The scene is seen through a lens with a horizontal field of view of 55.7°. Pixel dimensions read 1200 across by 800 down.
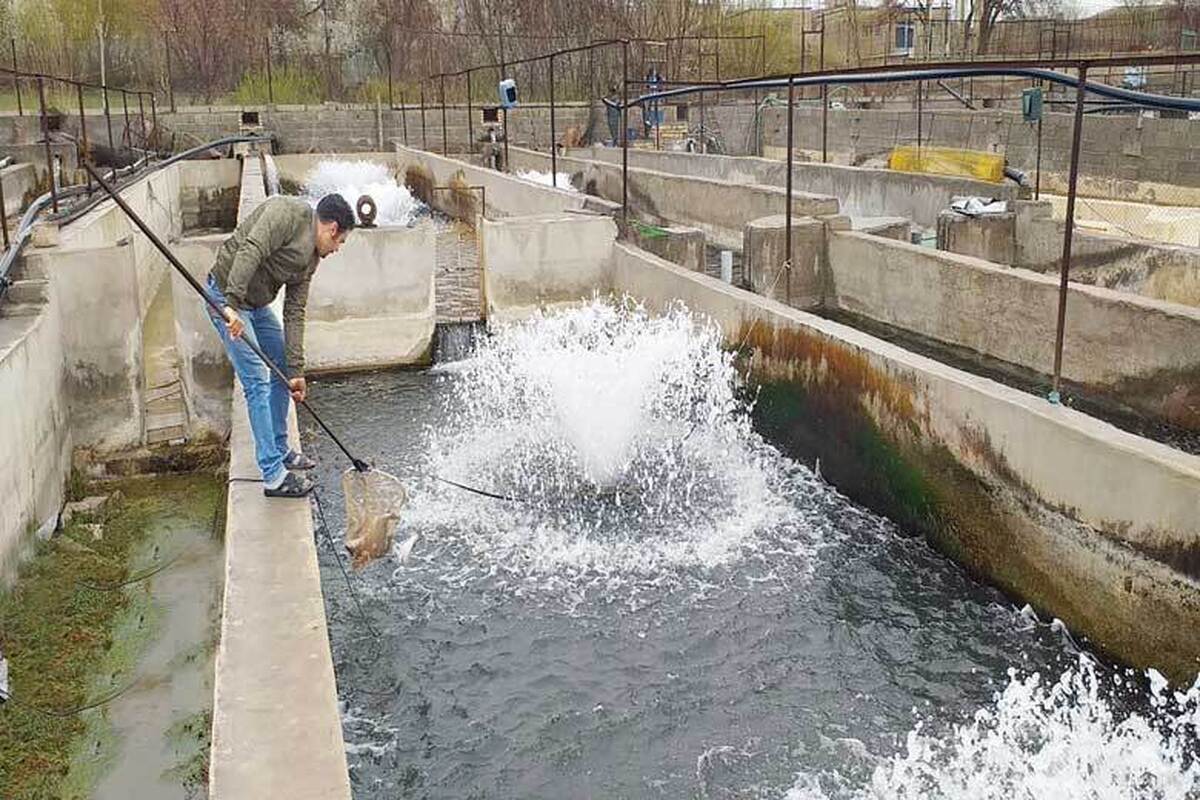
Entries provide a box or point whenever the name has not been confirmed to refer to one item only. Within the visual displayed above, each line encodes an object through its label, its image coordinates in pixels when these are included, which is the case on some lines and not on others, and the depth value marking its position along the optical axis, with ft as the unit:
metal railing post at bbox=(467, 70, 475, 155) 83.10
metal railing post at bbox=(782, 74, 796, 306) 34.99
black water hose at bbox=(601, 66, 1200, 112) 23.52
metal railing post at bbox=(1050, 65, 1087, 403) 22.68
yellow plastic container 53.72
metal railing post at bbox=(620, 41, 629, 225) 44.14
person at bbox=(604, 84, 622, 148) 98.64
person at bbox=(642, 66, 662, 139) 90.55
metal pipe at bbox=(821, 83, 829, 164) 57.84
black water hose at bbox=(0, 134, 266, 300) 26.86
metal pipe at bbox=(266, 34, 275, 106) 116.67
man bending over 18.66
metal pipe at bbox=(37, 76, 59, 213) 33.65
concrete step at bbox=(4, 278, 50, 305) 26.32
